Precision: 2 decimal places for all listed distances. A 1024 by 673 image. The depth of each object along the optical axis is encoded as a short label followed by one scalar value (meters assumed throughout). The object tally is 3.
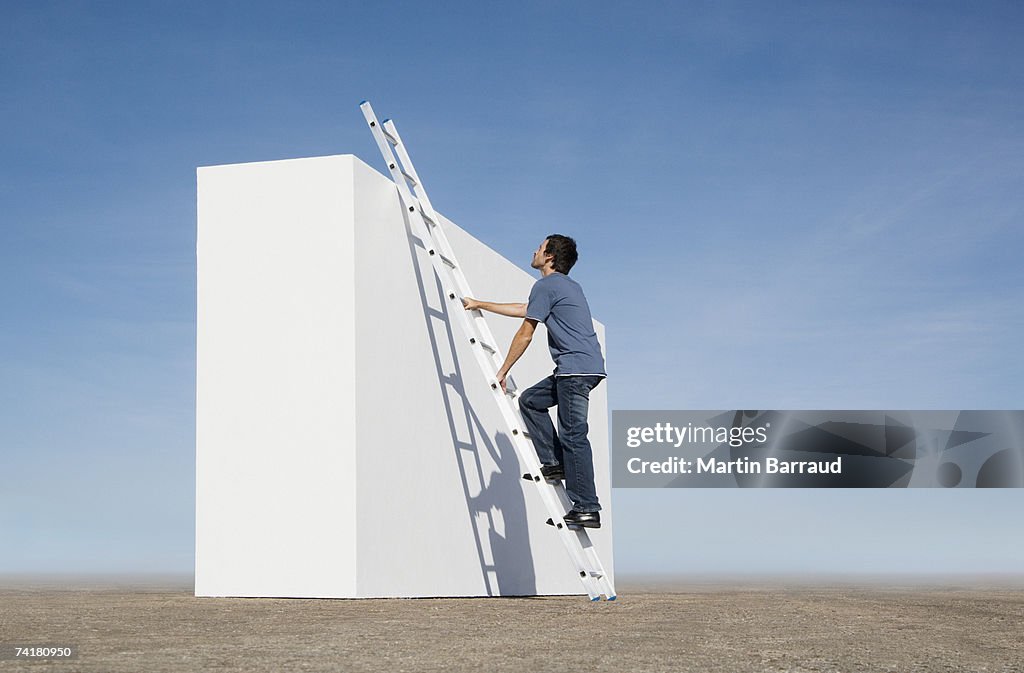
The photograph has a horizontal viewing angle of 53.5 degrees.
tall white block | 5.31
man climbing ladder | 5.07
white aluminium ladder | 5.19
